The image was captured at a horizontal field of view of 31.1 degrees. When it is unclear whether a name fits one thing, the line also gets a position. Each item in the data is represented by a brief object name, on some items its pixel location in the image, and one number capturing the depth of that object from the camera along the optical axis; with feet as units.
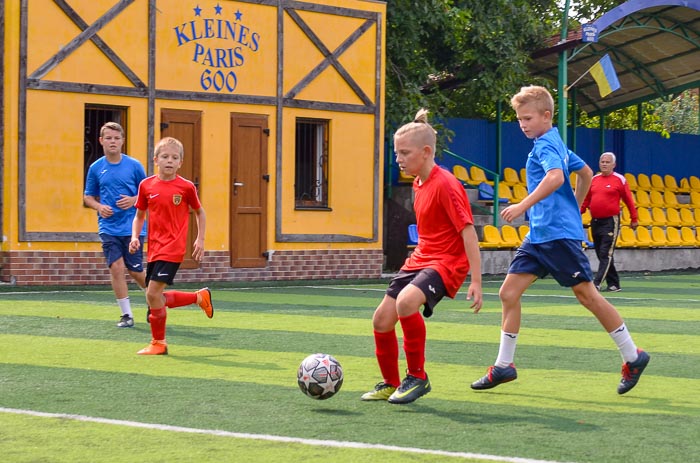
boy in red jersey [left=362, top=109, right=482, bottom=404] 24.12
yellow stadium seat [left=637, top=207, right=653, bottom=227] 98.02
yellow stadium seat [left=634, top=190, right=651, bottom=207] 102.22
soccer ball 23.91
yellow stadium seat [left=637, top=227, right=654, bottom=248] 92.99
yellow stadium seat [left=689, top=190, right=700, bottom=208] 108.78
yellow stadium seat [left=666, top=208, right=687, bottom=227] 101.43
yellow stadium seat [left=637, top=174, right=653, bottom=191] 106.22
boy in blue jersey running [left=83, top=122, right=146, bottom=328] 39.78
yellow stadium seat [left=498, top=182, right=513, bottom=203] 91.31
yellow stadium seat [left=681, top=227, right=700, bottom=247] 98.32
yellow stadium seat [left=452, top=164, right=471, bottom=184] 90.76
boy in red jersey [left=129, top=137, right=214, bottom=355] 32.68
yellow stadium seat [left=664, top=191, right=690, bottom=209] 105.40
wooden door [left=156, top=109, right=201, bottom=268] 65.82
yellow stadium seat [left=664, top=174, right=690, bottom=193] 109.60
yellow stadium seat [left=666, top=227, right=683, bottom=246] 96.58
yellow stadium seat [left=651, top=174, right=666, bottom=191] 108.17
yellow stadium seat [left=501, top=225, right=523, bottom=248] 82.84
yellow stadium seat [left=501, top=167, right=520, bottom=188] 95.73
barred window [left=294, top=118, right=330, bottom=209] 72.59
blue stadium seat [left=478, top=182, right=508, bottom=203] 88.58
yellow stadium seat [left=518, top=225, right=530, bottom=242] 86.07
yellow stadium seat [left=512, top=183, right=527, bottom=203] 93.20
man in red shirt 60.59
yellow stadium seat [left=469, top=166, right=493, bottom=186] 92.40
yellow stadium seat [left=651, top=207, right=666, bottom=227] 99.66
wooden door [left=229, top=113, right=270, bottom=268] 68.54
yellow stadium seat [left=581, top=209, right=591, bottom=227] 90.31
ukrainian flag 85.87
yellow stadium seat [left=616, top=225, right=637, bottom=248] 91.45
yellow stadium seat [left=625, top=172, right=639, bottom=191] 104.53
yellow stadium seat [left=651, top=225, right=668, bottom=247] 94.91
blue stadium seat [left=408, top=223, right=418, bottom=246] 78.59
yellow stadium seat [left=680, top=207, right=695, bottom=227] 102.83
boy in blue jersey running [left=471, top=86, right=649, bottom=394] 26.00
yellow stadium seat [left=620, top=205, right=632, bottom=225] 97.60
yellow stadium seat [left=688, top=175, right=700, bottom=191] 112.47
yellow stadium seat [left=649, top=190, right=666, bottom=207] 103.76
